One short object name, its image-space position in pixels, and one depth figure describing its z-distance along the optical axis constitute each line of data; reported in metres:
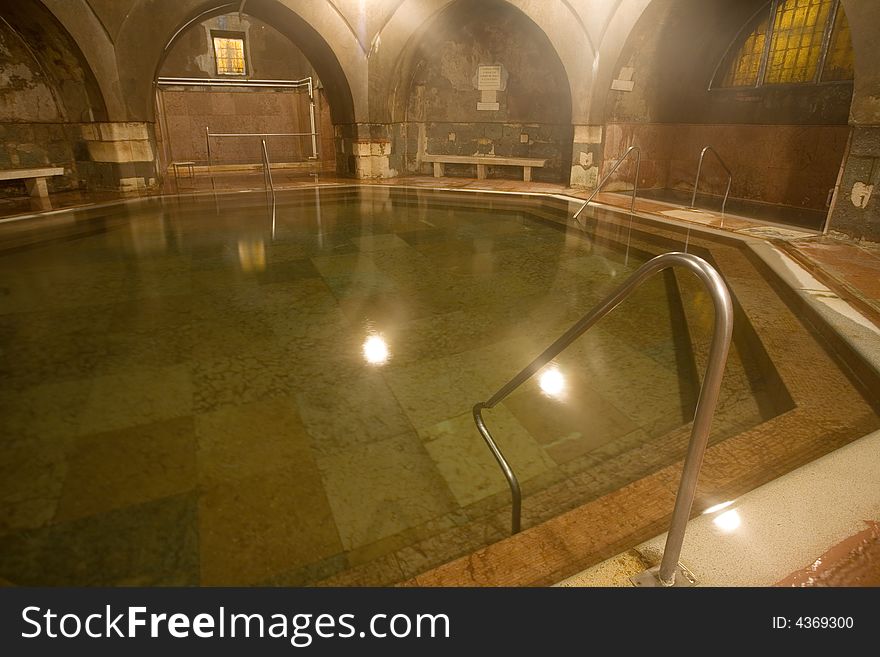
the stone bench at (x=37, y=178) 7.14
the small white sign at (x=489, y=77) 10.68
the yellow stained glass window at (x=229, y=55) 14.31
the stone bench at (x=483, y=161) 10.45
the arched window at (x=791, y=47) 7.10
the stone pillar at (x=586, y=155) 8.88
